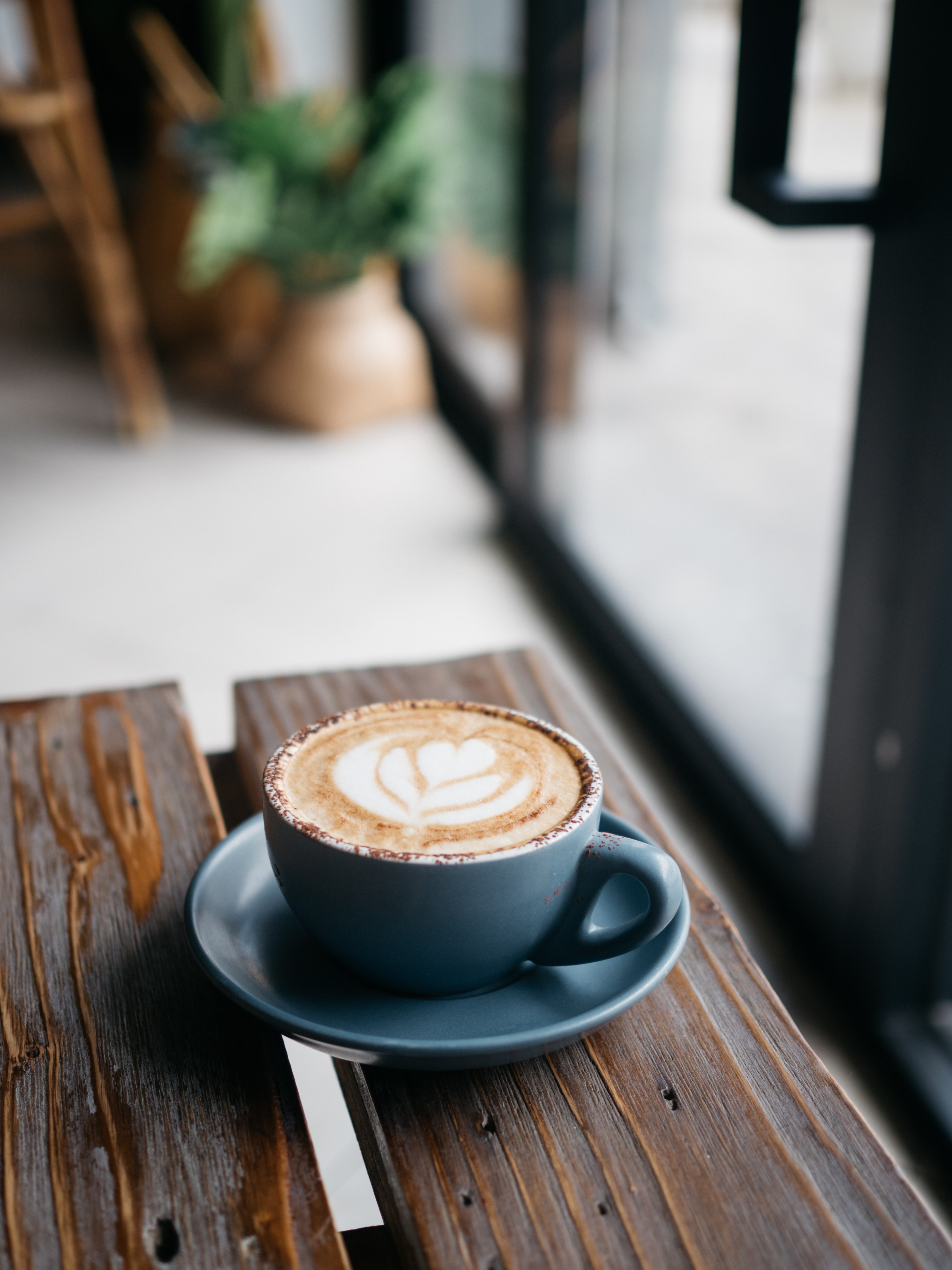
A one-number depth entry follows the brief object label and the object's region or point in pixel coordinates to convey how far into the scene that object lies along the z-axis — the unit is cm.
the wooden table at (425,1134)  42
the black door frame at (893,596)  89
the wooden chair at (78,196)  242
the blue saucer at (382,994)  46
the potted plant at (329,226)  240
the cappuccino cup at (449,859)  46
